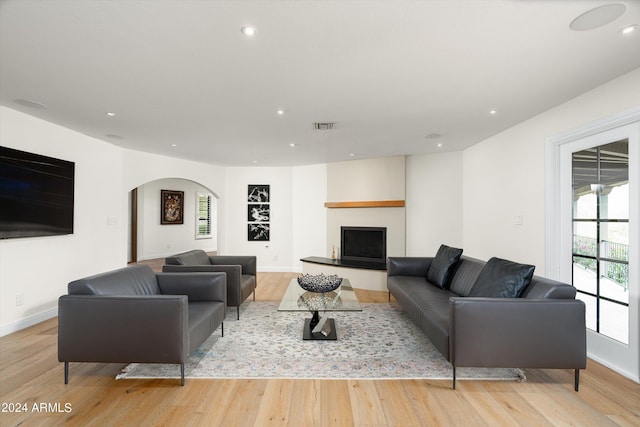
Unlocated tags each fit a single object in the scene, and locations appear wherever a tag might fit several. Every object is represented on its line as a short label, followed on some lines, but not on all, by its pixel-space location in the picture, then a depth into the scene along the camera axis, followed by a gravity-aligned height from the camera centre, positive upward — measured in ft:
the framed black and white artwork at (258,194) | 23.04 +1.52
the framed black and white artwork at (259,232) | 23.04 -1.30
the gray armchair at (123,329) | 7.25 -2.69
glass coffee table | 10.14 -3.02
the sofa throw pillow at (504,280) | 8.14 -1.77
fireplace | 18.97 -1.81
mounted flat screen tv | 10.50 +0.71
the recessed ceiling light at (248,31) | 5.88 +3.53
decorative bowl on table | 10.95 -2.45
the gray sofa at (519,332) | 7.19 -2.71
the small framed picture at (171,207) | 29.14 +0.70
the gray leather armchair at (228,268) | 11.87 -2.19
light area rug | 8.06 -4.14
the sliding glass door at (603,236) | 8.39 -0.57
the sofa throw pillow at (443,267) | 12.12 -2.07
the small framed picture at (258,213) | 23.07 +0.11
